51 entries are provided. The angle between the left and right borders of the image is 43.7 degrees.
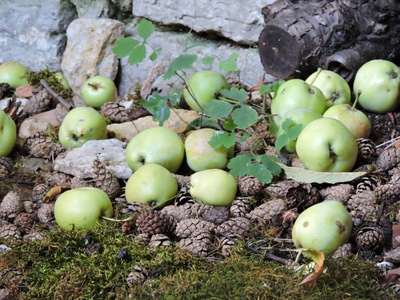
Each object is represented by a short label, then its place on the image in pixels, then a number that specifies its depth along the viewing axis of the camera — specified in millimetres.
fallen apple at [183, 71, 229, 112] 3303
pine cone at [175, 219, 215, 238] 2246
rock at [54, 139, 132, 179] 2824
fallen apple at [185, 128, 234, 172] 2770
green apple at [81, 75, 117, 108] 3877
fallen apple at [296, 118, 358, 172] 2541
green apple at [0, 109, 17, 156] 3189
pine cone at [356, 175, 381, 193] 2448
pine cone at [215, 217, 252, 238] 2203
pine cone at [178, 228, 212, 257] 2094
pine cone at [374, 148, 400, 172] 2613
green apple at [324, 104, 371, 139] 2857
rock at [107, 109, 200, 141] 3252
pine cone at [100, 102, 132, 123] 3553
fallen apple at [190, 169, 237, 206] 2467
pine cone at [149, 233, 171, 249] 2146
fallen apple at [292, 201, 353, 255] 1999
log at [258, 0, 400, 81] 3484
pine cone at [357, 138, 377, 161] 2721
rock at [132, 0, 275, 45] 3949
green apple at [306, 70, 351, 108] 3180
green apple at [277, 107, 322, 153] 2779
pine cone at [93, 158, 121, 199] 2664
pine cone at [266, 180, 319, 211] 2350
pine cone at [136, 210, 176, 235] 2242
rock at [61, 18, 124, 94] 4199
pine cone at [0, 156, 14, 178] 2957
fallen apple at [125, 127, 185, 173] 2754
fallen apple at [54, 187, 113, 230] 2318
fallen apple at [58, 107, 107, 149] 3107
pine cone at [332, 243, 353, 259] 1957
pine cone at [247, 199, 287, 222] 2318
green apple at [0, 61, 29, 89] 4234
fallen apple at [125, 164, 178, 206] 2500
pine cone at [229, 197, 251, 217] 2391
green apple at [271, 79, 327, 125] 2936
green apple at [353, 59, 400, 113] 3186
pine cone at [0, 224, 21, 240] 2297
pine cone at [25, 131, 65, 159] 3217
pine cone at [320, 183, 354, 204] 2406
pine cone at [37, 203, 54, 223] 2492
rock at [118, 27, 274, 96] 3955
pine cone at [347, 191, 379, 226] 2236
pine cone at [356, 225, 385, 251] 2010
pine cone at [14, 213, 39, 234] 2406
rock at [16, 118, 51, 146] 3494
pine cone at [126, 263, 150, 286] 1879
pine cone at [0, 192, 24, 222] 2498
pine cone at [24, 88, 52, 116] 3828
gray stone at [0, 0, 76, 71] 4449
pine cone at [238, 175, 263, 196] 2494
